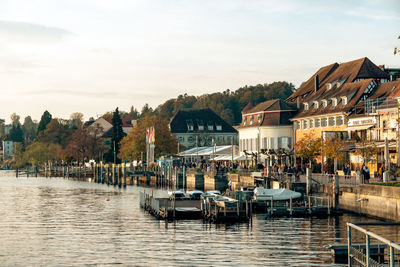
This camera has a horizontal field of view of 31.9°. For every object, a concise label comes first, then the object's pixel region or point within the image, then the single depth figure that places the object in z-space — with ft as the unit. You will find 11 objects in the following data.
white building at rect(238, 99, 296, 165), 356.79
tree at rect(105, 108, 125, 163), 546.67
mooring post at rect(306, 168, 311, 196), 207.90
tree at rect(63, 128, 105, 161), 594.24
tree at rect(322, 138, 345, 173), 253.71
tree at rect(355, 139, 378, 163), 228.22
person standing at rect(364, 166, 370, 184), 190.84
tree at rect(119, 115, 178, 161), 439.22
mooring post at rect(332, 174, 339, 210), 186.81
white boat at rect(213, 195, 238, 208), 175.63
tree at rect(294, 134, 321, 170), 277.03
